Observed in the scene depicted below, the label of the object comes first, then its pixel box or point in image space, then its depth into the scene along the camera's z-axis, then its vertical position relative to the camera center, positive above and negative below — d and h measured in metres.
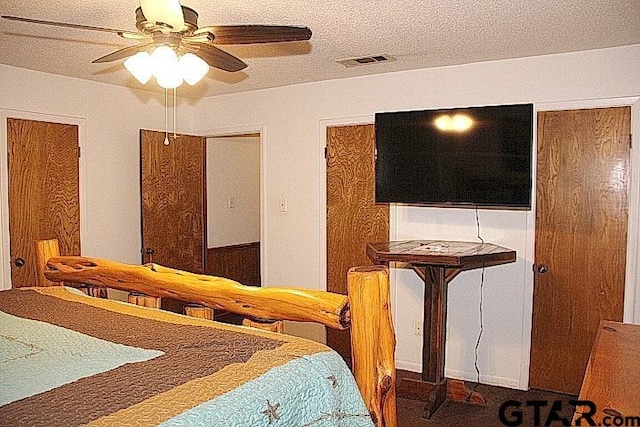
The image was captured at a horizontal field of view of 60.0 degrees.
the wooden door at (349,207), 4.25 -0.12
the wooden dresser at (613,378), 1.25 -0.50
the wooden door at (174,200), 4.64 -0.07
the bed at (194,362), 1.33 -0.49
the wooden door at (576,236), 3.43 -0.29
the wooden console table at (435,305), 3.23 -0.71
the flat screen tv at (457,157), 3.38 +0.23
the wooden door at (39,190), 3.85 +0.02
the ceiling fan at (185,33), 2.02 +0.63
